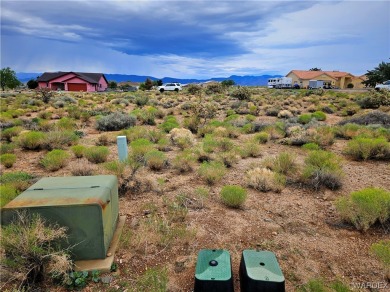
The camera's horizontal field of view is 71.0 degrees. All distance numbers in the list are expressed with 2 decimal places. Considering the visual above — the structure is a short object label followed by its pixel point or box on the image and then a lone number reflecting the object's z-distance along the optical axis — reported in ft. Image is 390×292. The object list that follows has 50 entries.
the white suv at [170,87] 150.10
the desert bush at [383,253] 11.57
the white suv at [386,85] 123.30
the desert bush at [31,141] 30.78
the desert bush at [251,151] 29.21
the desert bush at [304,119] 49.03
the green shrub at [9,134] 35.73
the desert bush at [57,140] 31.12
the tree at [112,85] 255.23
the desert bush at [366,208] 14.99
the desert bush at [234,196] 17.66
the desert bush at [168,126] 41.65
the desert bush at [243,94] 89.61
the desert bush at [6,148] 29.14
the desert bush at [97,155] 26.43
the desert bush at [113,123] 43.09
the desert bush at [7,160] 25.23
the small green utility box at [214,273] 9.53
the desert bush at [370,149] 27.76
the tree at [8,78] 180.78
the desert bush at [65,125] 39.65
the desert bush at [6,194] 15.56
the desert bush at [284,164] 23.80
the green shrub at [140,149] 25.67
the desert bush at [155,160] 24.66
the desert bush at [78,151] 28.09
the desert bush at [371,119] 45.93
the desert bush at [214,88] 136.36
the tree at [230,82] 246.84
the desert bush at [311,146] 30.63
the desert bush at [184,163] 24.67
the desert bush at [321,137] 33.68
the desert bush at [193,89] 127.44
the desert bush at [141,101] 77.25
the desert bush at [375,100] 65.46
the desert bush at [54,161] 23.91
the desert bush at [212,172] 21.74
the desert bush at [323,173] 20.81
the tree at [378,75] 199.41
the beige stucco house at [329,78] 270.05
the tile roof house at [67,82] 185.78
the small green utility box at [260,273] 9.41
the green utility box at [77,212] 11.16
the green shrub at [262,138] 35.83
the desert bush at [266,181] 20.52
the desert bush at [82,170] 21.56
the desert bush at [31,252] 10.53
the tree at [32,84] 203.80
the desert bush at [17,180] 19.25
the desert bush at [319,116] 53.72
